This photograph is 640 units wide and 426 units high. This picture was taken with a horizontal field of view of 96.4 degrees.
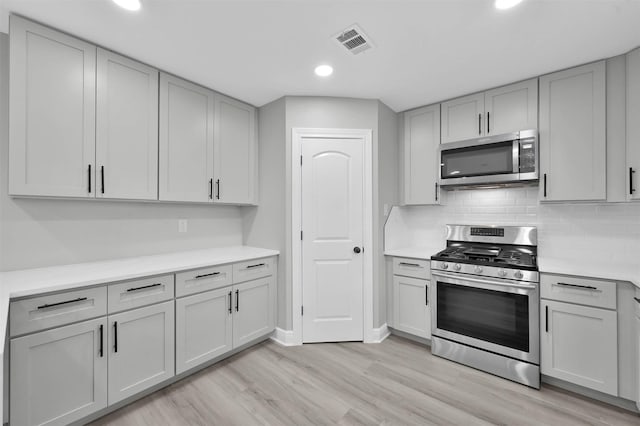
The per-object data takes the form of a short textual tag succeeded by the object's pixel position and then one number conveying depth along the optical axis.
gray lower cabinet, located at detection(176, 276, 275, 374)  2.27
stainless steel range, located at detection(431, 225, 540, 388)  2.30
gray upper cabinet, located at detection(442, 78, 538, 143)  2.61
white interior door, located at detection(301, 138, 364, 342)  2.95
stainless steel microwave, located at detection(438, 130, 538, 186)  2.57
